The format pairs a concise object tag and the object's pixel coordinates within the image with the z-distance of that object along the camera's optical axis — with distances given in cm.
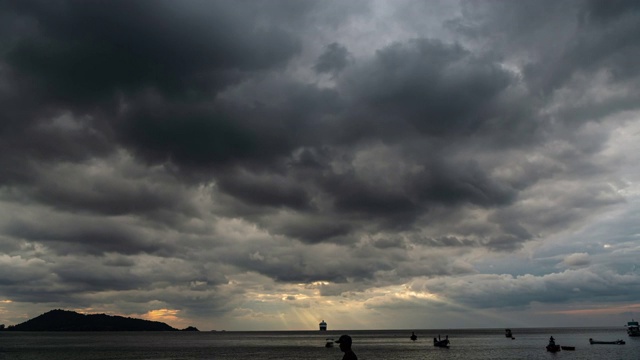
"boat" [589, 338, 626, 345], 14940
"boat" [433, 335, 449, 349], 15509
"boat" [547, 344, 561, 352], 12483
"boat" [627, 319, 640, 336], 19475
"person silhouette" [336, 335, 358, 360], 1294
